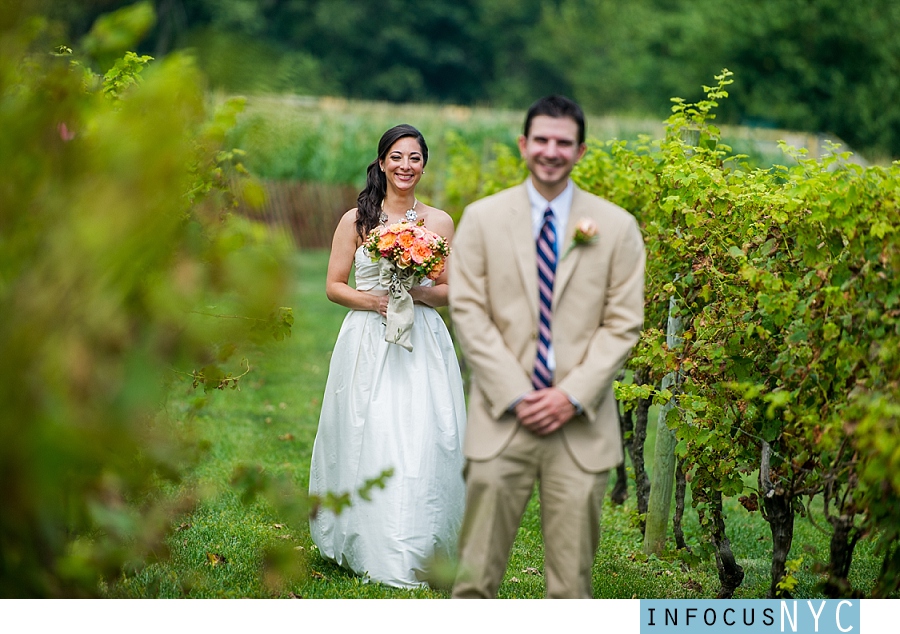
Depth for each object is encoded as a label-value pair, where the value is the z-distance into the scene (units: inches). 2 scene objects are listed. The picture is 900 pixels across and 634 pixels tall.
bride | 457.7
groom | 327.9
